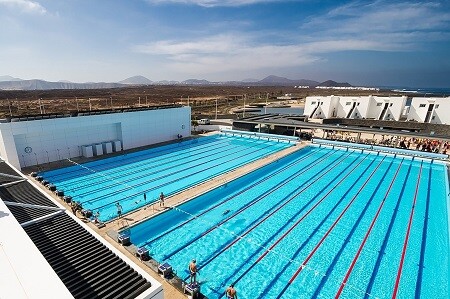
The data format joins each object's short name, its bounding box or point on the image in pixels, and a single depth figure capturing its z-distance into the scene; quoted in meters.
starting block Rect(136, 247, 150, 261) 8.75
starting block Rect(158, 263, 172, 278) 7.98
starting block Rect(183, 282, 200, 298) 7.18
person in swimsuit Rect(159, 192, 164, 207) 12.81
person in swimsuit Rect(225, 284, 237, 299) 7.00
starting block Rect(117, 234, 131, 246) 9.56
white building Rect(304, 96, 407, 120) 38.03
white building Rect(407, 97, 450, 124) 33.62
